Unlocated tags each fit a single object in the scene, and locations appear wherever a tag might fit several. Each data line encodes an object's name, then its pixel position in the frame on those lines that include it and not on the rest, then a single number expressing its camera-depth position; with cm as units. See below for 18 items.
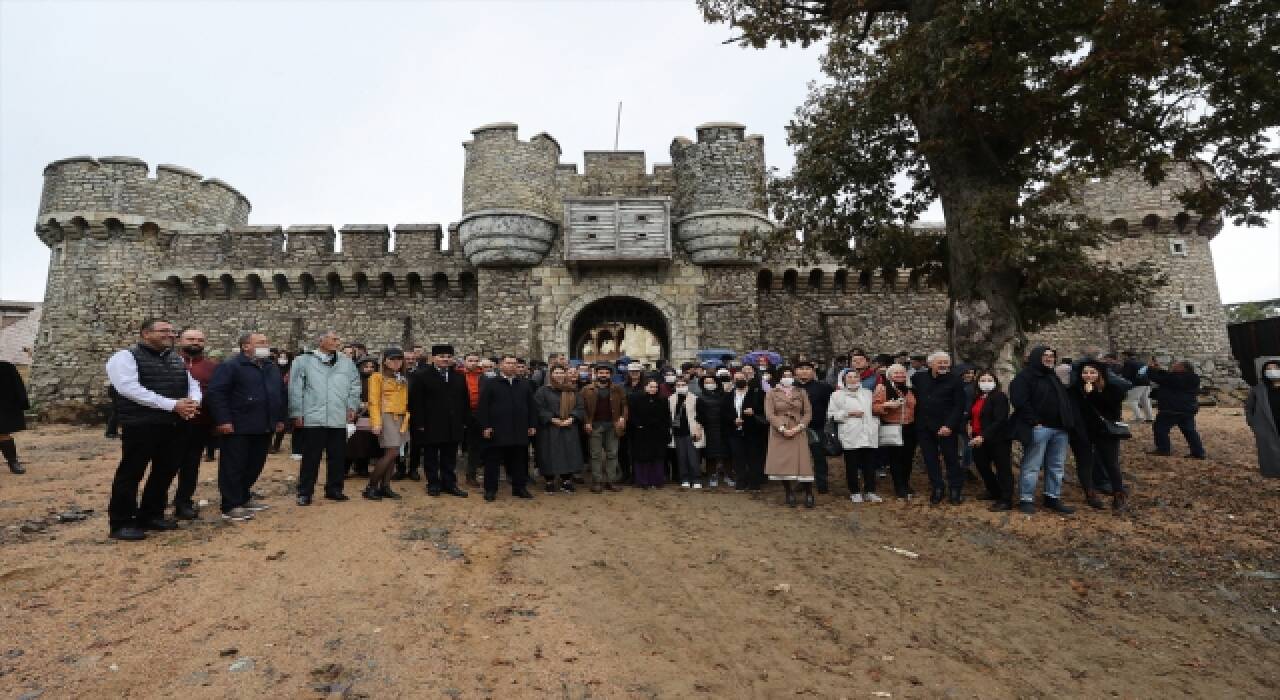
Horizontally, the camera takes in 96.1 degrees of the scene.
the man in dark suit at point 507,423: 685
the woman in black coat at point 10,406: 747
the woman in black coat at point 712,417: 790
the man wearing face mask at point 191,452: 523
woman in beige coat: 685
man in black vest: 437
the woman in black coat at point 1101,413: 620
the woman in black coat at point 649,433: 800
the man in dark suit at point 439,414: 677
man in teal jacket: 589
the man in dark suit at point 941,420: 655
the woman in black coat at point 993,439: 632
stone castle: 1512
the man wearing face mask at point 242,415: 529
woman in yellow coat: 645
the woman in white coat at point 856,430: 697
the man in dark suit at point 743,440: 780
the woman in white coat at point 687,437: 805
